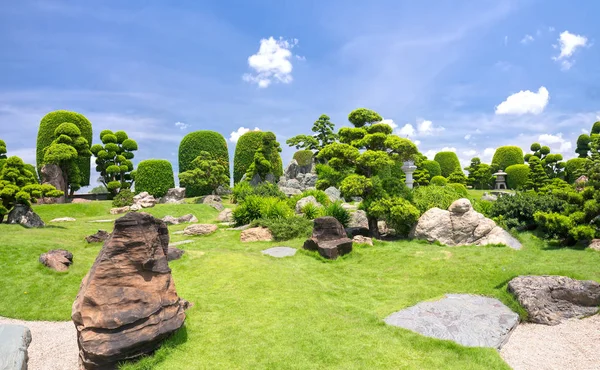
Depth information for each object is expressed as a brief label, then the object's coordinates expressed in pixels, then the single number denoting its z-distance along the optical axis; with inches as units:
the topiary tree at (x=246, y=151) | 1359.5
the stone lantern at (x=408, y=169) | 749.9
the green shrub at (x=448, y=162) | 1665.8
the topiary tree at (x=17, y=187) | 572.1
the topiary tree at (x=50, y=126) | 1181.1
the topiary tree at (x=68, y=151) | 993.5
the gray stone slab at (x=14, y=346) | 201.4
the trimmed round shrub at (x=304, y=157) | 1473.9
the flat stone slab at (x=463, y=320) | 225.3
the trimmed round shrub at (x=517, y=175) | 1456.4
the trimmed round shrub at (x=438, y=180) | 1346.6
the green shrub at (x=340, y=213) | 561.9
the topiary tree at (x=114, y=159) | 1221.7
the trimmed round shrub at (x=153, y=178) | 1181.7
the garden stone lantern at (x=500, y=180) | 1521.0
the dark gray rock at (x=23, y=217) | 573.6
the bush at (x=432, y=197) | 523.5
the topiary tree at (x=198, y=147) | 1293.1
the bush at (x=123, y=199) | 958.4
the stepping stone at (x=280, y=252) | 423.5
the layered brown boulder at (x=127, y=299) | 192.2
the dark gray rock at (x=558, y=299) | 260.8
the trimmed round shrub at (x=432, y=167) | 1546.8
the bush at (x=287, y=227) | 514.2
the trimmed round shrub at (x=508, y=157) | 1611.7
